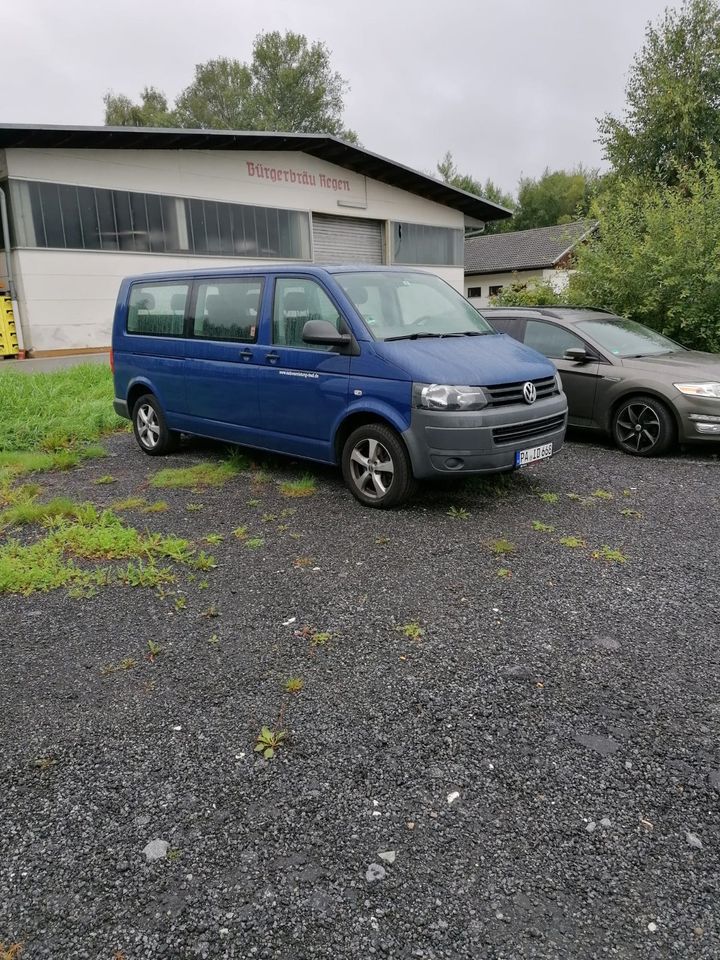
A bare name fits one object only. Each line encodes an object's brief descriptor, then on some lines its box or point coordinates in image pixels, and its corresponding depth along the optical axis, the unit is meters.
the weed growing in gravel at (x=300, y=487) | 6.40
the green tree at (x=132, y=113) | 50.78
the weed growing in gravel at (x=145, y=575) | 4.58
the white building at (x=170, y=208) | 16.61
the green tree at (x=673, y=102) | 24.69
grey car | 7.50
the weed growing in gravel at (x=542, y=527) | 5.36
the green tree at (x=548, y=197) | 73.06
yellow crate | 16.42
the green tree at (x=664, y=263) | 10.80
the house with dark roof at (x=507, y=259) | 48.34
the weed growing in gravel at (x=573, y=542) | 5.04
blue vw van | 5.47
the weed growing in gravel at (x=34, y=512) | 5.88
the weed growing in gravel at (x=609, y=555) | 4.79
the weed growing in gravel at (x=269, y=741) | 2.88
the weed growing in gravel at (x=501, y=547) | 4.91
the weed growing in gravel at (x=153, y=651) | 3.66
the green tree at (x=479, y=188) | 67.01
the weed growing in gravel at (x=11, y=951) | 2.01
